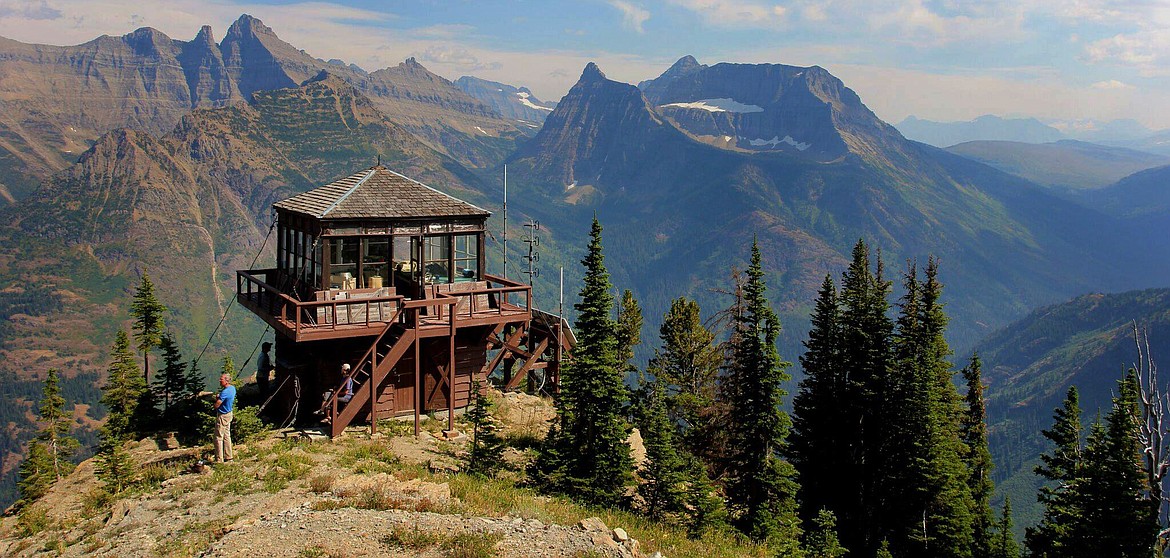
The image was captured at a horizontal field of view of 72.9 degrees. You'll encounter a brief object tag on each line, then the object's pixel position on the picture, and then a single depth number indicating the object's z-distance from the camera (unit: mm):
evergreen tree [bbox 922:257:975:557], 35656
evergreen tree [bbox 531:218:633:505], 23172
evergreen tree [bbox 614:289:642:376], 37750
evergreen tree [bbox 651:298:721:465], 38781
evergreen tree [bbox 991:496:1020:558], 39697
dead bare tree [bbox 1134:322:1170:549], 21906
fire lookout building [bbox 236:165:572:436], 26734
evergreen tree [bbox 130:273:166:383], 32656
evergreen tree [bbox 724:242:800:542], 27531
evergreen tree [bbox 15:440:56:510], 30344
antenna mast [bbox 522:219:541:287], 30038
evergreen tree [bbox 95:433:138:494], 21750
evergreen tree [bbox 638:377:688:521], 23375
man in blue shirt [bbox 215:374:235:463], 21386
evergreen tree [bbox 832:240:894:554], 38188
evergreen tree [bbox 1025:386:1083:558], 37003
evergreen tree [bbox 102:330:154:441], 27953
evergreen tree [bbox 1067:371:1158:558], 29172
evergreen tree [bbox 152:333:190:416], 30406
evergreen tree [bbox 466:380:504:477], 23062
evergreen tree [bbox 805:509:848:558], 25141
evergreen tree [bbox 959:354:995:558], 42594
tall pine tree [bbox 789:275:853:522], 40094
